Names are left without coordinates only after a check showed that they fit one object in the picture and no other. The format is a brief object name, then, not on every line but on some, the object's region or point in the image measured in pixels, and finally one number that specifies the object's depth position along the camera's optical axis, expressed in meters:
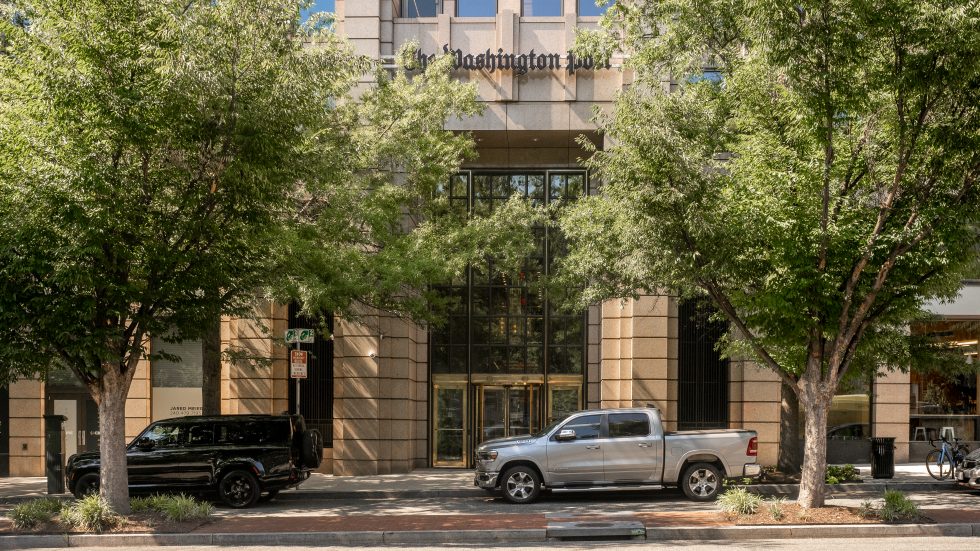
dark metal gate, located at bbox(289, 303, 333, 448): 23.67
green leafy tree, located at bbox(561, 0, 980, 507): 12.51
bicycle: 19.16
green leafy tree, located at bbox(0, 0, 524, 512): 13.00
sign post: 18.70
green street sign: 19.23
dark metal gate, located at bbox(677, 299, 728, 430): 23.45
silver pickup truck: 16.92
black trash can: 19.50
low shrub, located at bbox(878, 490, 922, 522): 13.46
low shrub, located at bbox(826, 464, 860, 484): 19.03
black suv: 16.95
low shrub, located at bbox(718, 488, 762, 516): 13.73
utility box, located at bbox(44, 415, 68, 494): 18.75
